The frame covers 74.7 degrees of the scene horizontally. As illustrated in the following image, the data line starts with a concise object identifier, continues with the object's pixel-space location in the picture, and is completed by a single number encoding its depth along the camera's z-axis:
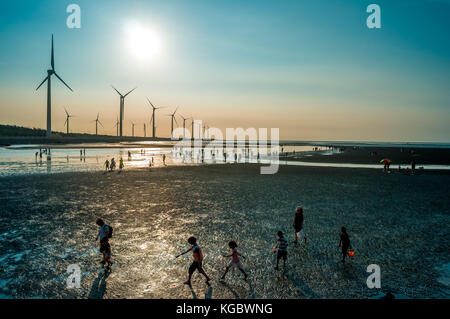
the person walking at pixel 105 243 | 10.70
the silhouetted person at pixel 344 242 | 10.92
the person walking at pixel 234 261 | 9.75
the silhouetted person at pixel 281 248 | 10.38
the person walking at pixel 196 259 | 9.48
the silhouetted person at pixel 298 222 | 13.01
